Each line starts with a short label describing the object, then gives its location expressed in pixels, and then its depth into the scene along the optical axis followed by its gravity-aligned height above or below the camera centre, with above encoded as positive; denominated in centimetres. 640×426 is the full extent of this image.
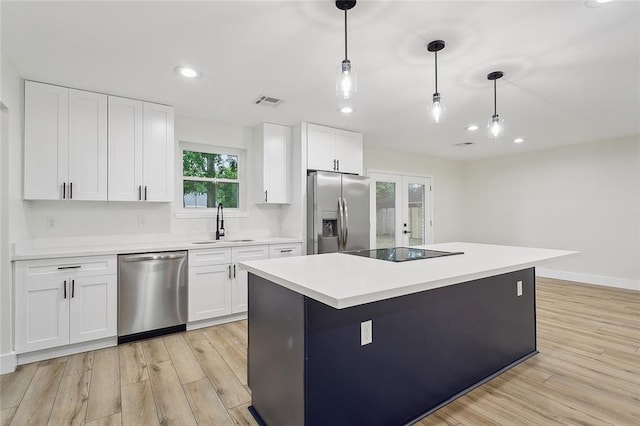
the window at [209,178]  392 +47
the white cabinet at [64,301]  251 -74
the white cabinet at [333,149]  405 +88
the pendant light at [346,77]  175 +79
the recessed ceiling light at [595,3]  175 +119
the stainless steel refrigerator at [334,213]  388 +0
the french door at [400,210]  579 +6
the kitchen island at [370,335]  146 -70
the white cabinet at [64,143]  273 +66
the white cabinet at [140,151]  311 +67
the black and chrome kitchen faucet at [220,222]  393 -10
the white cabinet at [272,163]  402 +67
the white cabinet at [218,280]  330 -73
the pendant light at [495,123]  264 +77
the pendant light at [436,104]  217 +78
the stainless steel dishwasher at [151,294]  293 -78
